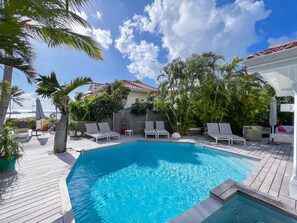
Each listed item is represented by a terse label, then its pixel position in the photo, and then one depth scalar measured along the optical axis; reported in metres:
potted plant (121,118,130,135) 12.02
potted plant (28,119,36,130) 13.06
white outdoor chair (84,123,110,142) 9.30
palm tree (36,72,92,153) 6.03
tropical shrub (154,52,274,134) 10.12
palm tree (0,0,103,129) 2.66
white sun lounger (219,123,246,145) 9.71
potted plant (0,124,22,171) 4.51
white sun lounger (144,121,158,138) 10.55
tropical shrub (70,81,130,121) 11.05
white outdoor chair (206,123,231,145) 9.55
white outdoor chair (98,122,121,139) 10.21
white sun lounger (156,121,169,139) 10.74
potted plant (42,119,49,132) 13.28
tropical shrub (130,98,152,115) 11.97
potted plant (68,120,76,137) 10.27
